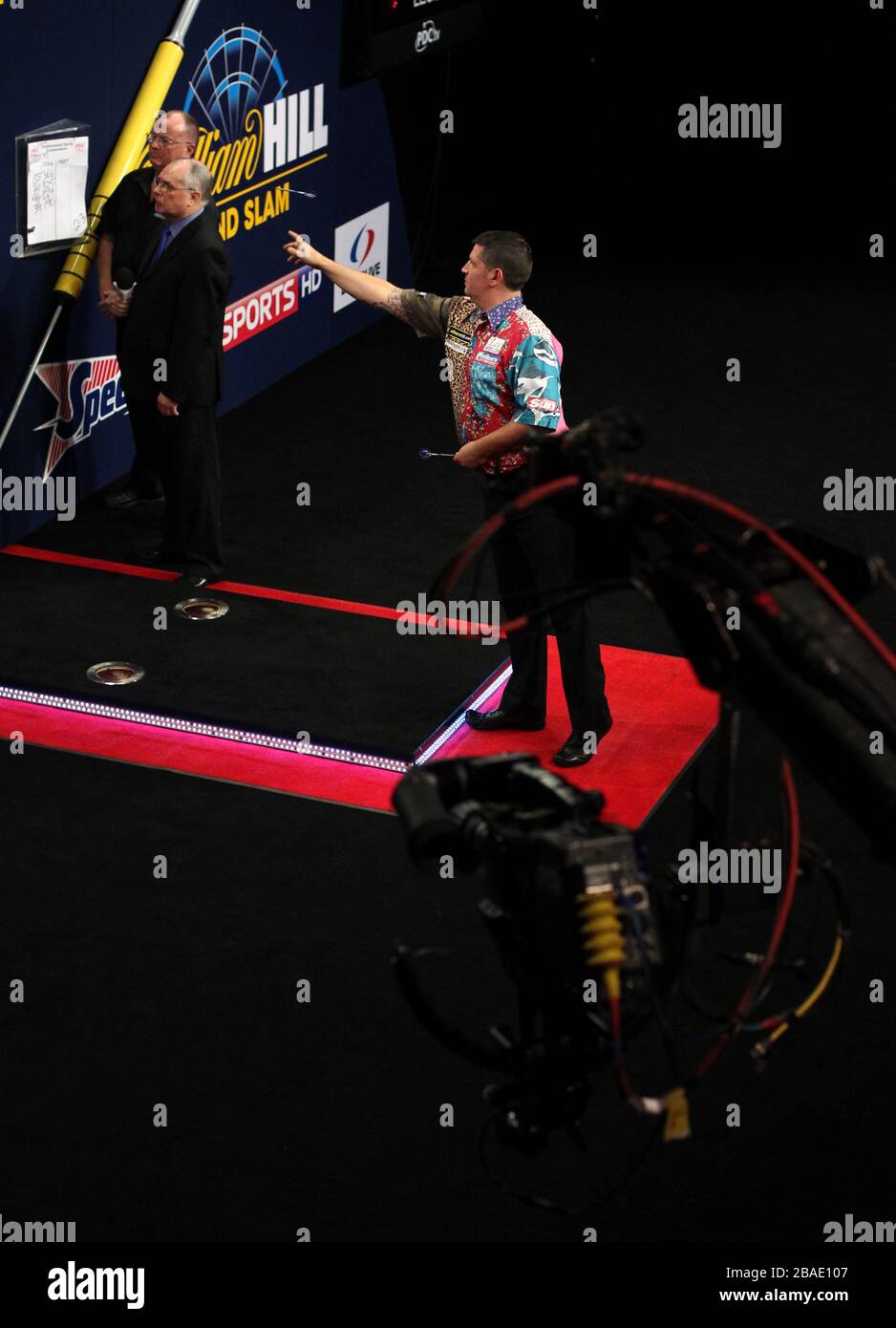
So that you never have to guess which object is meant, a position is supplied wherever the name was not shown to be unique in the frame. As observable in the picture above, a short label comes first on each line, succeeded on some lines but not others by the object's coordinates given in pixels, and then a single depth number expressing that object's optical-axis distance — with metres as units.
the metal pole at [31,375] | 17.95
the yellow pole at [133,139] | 18.20
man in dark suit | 16.94
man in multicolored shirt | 13.70
